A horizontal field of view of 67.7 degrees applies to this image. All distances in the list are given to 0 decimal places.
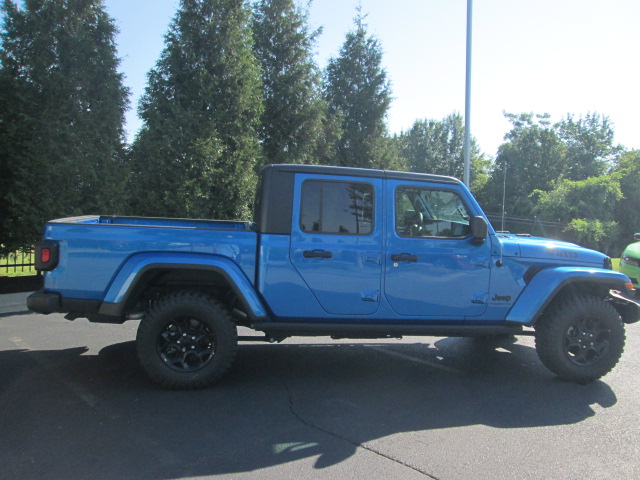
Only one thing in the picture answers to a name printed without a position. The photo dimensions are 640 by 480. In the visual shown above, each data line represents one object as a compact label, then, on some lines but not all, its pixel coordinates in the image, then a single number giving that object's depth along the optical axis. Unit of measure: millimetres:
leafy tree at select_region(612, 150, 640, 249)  27859
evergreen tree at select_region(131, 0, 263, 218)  9930
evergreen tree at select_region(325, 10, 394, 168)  16859
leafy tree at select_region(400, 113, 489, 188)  46906
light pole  11953
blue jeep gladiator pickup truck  4297
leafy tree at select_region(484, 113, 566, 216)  39875
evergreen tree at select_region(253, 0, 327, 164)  13695
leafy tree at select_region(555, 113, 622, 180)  41469
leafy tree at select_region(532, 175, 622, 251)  22780
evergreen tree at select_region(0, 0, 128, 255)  9102
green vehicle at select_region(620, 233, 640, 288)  9602
